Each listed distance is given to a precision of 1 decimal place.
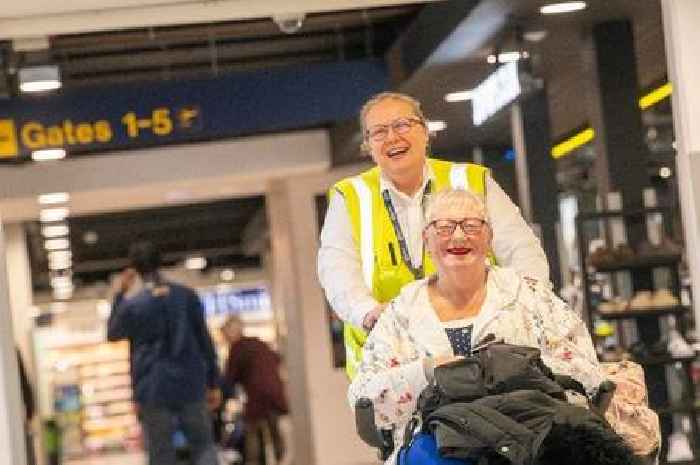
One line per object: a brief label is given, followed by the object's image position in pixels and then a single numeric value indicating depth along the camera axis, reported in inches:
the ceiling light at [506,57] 436.9
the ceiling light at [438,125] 625.0
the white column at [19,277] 774.5
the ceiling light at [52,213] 687.1
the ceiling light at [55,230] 882.3
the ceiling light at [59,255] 1056.6
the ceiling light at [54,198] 557.9
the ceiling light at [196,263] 1394.3
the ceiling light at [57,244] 963.1
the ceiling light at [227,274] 1489.9
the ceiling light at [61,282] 1284.2
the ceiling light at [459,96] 551.8
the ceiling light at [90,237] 1079.0
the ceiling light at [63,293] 1418.6
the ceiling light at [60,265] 1146.1
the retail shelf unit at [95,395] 1440.7
